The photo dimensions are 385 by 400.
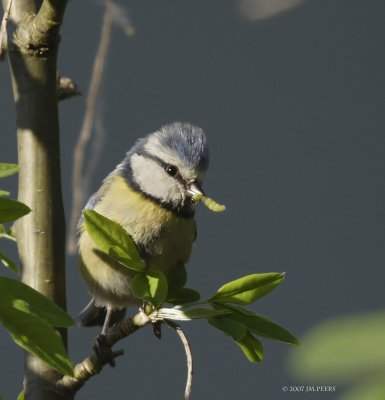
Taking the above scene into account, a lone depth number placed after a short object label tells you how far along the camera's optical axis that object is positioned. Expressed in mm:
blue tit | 4744
